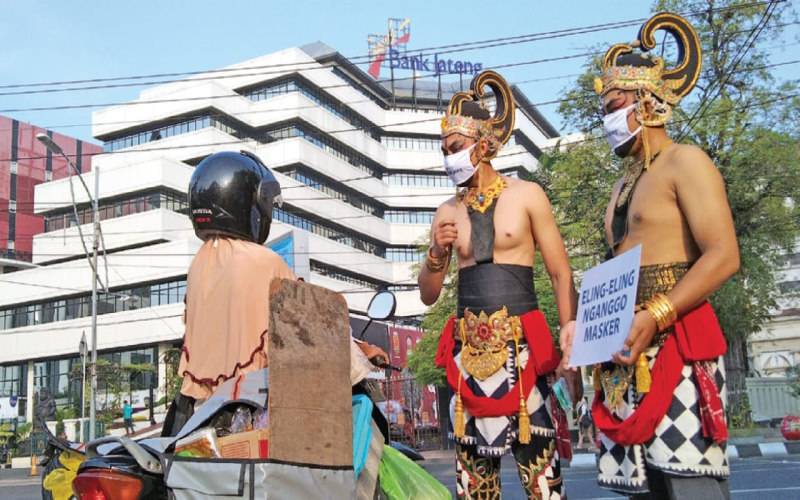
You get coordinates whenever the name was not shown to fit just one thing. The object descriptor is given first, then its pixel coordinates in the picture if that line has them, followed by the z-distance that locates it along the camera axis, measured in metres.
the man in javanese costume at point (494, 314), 3.47
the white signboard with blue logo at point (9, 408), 39.22
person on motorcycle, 3.22
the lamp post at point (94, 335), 25.86
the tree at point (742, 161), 21.66
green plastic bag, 3.50
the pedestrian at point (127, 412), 30.67
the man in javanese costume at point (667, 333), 2.63
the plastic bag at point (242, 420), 2.87
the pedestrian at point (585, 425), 20.84
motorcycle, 2.62
